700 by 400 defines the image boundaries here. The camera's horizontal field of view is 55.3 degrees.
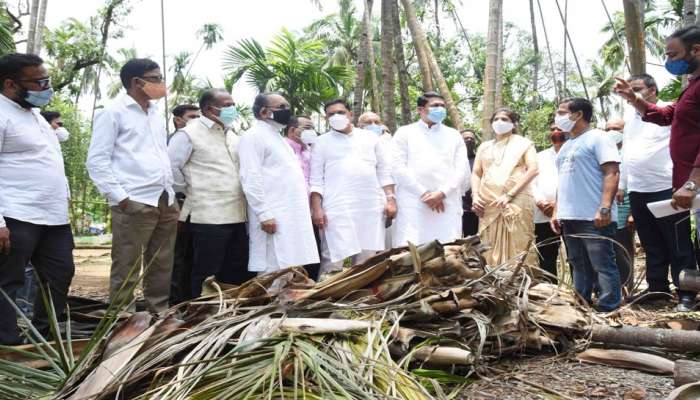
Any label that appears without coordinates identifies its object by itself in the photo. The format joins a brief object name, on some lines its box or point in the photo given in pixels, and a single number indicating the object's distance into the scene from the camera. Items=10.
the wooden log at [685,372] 2.28
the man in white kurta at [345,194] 5.20
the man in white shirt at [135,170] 3.90
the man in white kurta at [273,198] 4.56
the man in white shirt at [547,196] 5.55
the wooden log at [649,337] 2.79
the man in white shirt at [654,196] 4.73
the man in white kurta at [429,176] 5.42
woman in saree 5.21
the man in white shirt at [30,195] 3.31
